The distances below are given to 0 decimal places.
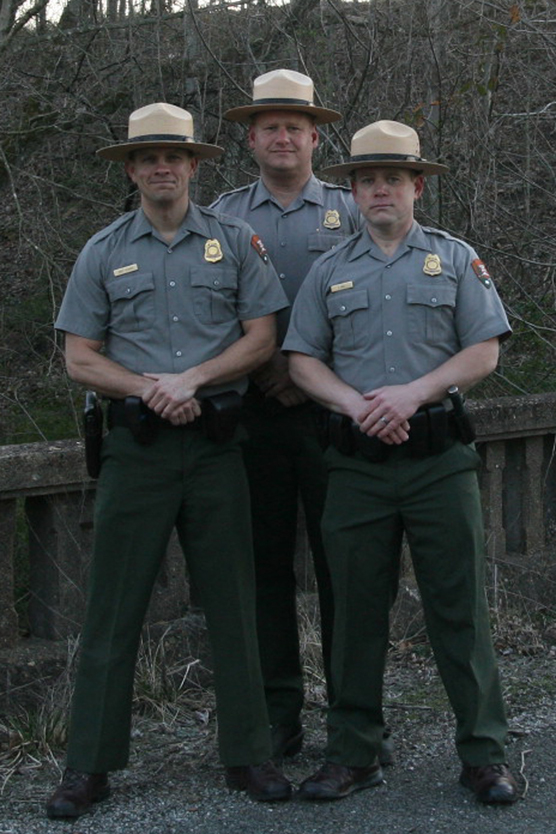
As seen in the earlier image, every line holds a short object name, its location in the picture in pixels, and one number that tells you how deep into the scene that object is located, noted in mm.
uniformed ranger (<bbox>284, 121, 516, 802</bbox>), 3789
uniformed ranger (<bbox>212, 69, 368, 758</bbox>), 4176
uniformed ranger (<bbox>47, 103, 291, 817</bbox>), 3799
